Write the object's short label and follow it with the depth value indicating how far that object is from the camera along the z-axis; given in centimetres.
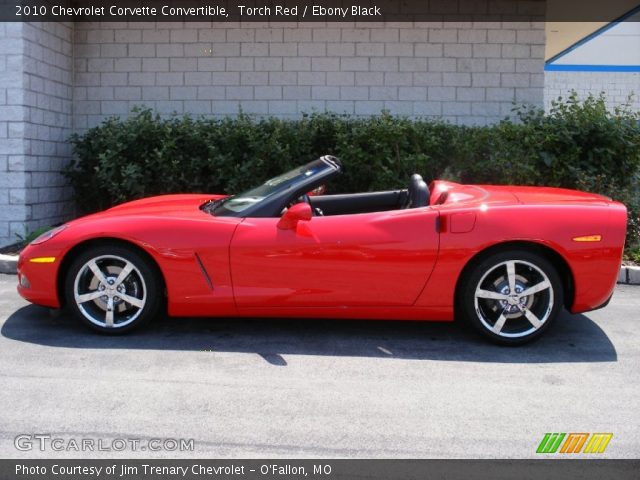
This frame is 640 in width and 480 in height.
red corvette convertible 433
